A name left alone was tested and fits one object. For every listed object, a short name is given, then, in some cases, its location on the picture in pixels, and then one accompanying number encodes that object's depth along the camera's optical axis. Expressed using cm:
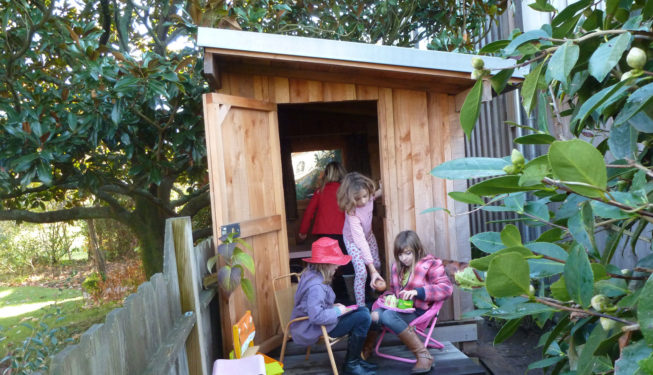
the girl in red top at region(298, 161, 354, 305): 585
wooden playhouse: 395
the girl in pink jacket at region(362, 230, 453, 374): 400
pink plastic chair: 408
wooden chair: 390
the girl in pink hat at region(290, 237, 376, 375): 391
